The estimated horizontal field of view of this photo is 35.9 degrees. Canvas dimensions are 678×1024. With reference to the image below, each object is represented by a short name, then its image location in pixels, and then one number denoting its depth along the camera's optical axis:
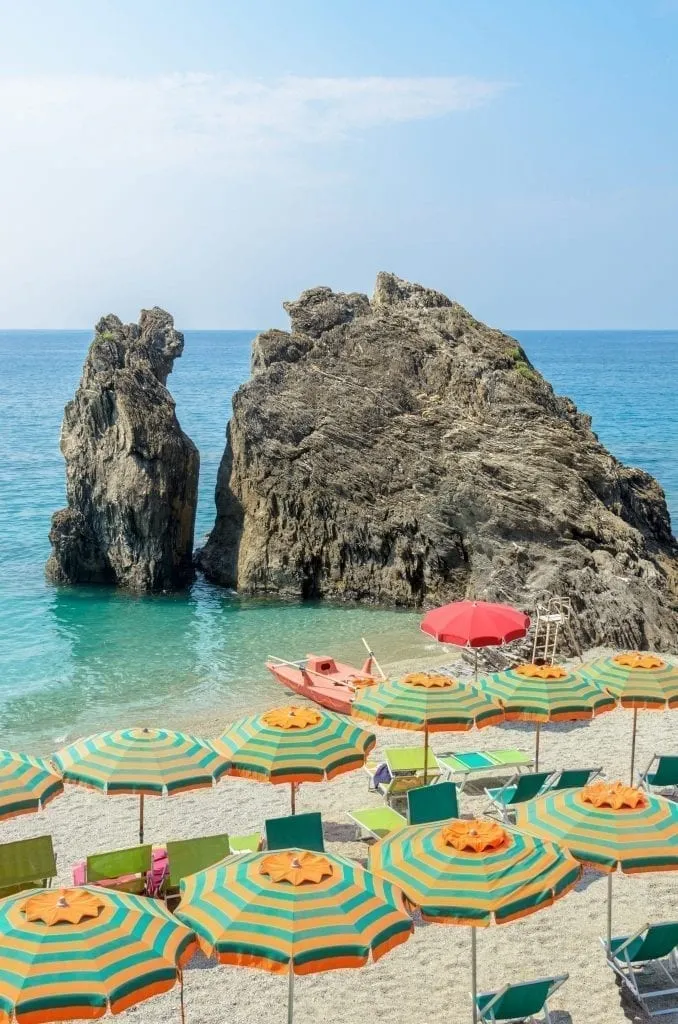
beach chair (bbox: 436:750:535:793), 16.33
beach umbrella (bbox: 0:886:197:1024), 7.77
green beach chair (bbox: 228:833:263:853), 13.91
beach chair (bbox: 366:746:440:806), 16.20
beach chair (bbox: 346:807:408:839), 14.41
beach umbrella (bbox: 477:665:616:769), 15.20
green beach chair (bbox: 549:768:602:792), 15.04
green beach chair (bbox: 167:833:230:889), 12.62
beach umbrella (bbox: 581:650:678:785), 15.35
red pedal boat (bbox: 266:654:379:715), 21.86
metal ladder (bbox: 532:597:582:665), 23.58
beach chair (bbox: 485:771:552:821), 14.75
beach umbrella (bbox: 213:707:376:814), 12.96
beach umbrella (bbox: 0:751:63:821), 12.27
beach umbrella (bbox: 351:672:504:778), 14.66
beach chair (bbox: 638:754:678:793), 15.65
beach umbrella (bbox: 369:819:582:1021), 9.14
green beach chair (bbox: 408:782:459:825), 13.77
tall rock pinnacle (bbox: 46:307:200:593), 34.28
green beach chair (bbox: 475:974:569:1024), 9.67
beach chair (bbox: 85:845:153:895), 12.69
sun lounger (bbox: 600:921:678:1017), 10.48
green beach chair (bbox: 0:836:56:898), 12.54
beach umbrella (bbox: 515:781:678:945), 10.02
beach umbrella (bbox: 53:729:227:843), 12.62
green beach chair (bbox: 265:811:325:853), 13.17
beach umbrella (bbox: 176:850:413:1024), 8.48
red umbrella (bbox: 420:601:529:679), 19.44
